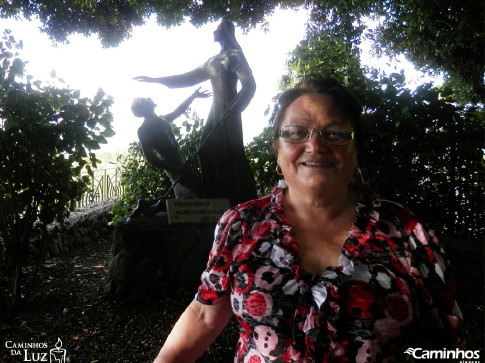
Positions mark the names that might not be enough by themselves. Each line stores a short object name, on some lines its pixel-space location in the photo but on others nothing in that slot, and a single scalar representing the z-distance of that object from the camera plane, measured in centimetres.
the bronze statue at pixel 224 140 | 344
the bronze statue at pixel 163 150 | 334
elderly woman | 93
